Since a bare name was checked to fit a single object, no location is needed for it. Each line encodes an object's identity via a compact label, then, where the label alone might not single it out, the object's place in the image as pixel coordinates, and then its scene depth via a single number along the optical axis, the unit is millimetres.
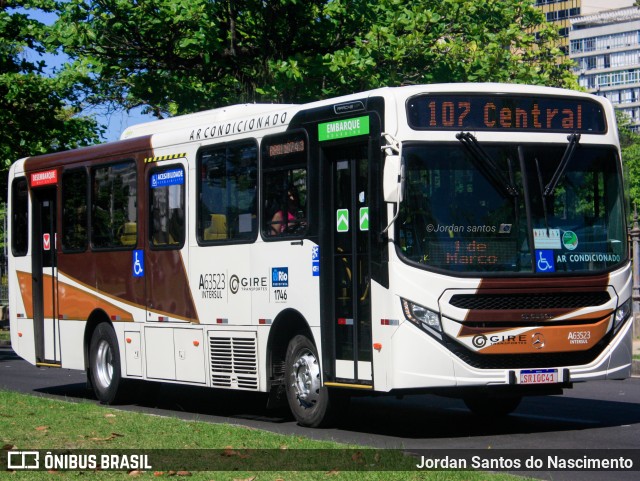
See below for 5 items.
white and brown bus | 12453
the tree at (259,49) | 24875
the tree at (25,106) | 36178
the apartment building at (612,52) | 174375
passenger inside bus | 14102
